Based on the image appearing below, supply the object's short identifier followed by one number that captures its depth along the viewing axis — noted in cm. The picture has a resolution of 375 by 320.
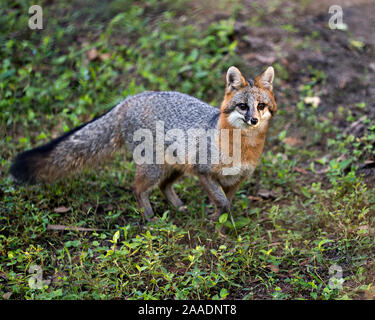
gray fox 495
